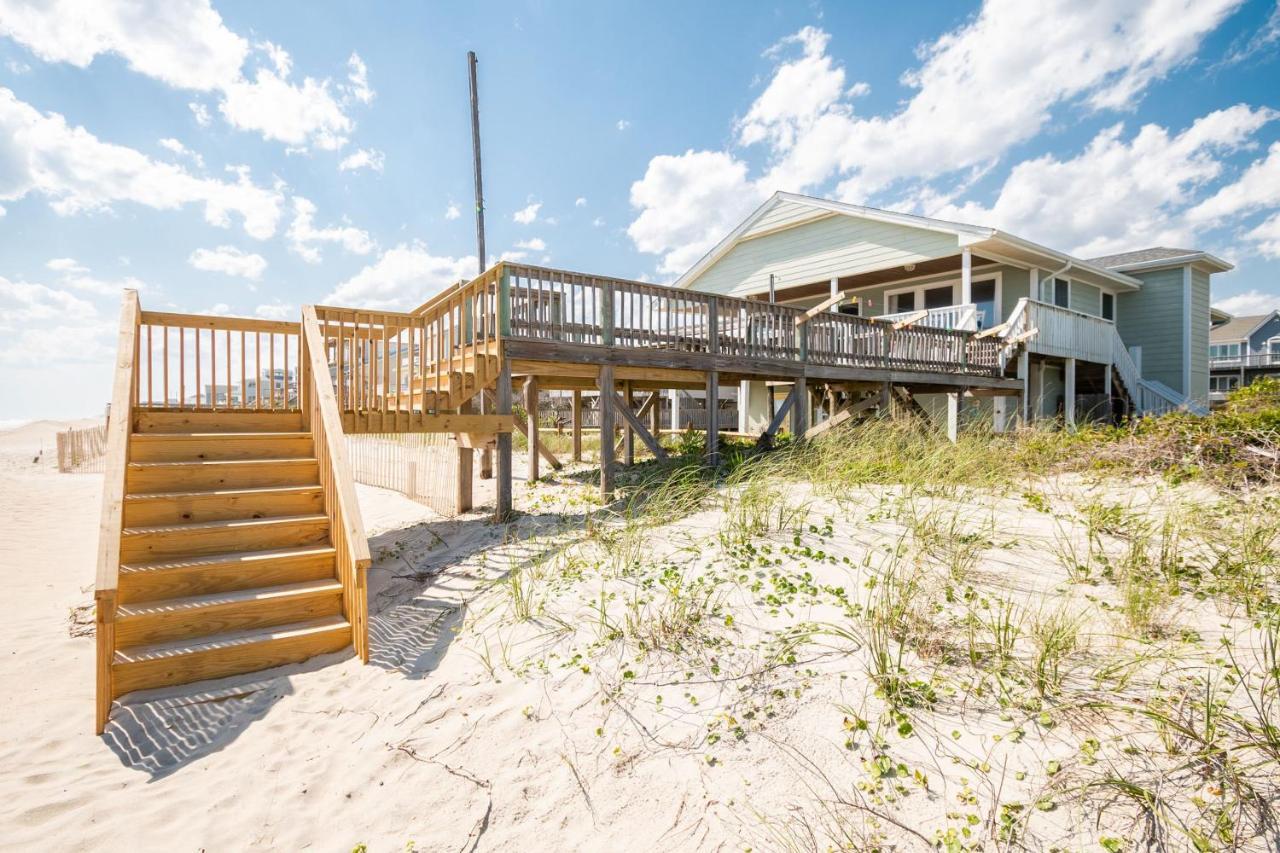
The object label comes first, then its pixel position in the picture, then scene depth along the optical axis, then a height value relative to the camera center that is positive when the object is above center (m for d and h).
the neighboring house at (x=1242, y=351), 28.66 +4.20
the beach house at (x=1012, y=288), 13.09 +3.66
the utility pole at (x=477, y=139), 15.37 +7.67
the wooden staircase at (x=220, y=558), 3.82 -1.10
